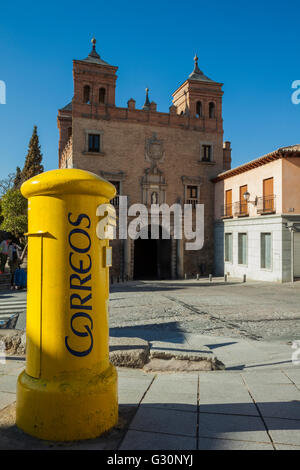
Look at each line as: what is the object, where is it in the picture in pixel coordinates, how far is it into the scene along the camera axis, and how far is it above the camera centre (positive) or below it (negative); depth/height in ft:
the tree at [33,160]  147.62 +37.11
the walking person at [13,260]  47.50 -1.35
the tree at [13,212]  87.45 +9.32
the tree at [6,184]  108.99 +20.10
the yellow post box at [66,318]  8.43 -1.68
